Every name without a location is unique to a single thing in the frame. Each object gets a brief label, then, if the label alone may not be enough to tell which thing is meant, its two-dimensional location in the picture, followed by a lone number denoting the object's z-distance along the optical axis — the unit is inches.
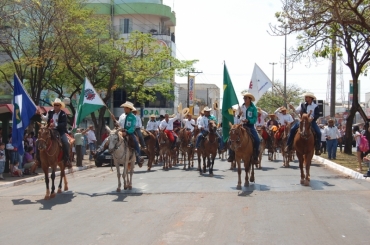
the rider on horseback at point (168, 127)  1030.4
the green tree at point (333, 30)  806.5
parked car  1168.1
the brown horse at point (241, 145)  629.9
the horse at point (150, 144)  977.0
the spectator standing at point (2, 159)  822.6
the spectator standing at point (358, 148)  797.3
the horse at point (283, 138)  950.4
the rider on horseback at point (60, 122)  622.5
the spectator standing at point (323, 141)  1228.0
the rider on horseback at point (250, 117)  657.0
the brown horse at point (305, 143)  644.1
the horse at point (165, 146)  1002.1
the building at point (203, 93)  3419.5
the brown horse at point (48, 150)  588.4
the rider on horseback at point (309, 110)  661.9
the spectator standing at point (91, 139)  1318.9
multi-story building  2487.7
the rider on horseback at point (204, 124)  839.1
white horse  627.8
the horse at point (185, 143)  999.6
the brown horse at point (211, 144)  823.2
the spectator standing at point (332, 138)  1106.7
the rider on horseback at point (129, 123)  658.2
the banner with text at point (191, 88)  2534.4
